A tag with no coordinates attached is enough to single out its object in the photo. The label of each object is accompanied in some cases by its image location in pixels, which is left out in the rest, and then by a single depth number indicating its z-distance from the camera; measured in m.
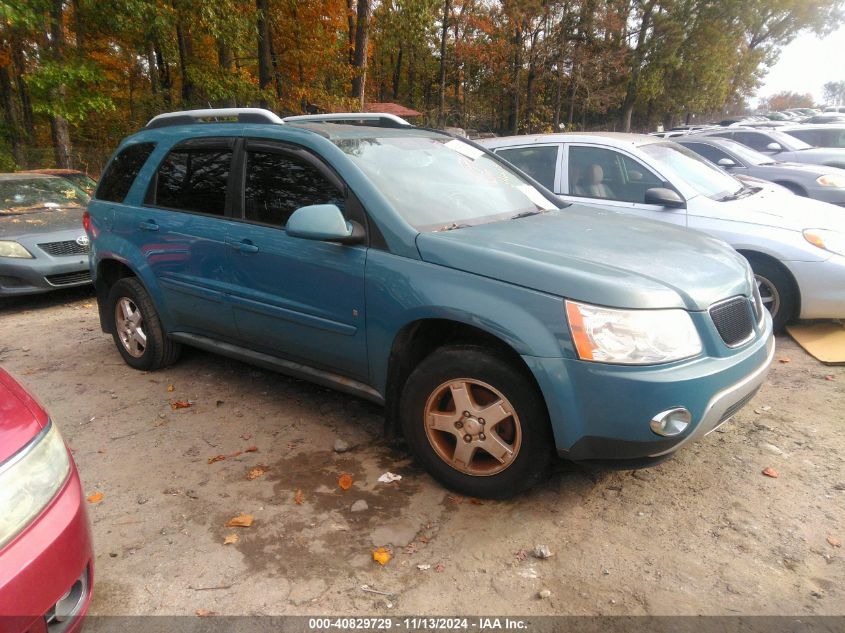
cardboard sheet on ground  4.67
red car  1.66
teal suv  2.53
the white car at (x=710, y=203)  4.86
